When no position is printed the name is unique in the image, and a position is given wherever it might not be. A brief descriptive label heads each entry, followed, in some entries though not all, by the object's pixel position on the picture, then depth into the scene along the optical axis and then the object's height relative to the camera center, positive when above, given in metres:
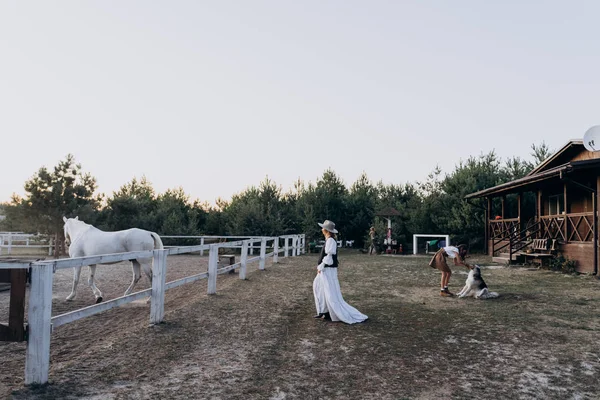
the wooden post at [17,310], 3.95 -0.77
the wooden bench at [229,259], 13.58 -1.00
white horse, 9.24 -0.41
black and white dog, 8.79 -1.11
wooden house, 13.06 +0.60
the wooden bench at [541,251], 14.73 -0.62
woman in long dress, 6.69 -0.98
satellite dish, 14.39 +3.02
